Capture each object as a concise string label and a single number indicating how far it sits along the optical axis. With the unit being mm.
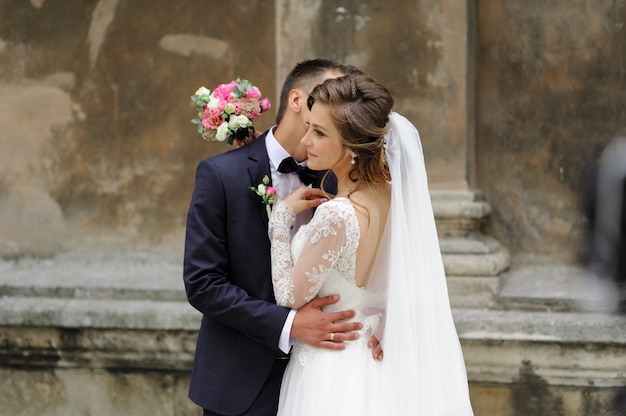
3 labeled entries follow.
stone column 9078
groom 5922
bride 5687
